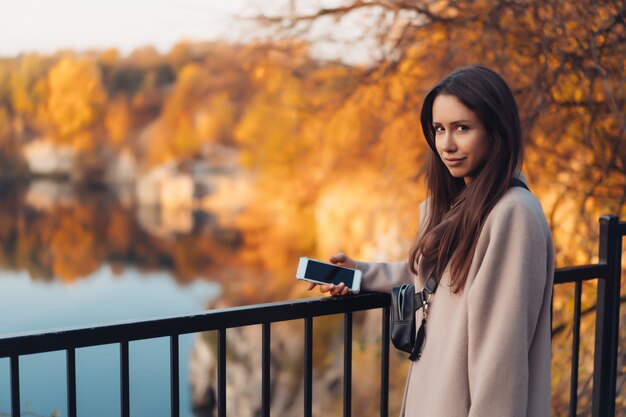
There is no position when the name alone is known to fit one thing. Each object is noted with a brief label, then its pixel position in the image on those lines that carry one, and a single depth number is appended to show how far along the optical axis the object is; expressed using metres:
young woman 1.28
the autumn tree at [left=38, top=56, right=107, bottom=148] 16.17
